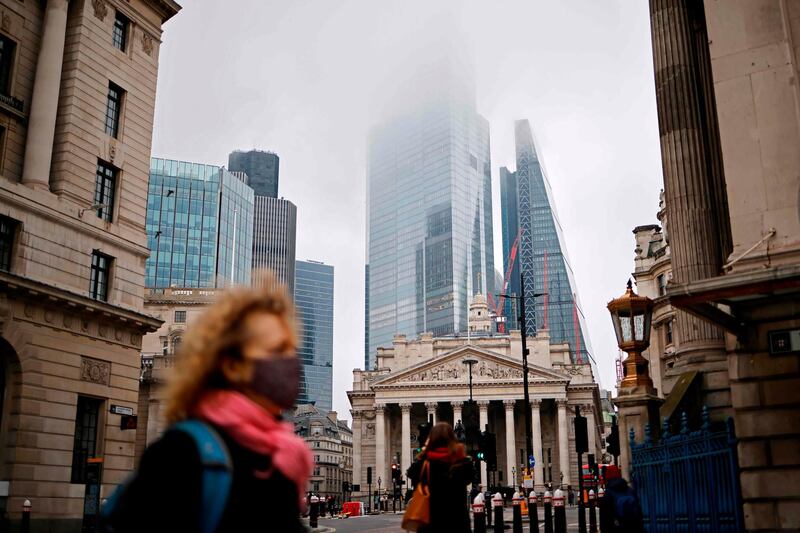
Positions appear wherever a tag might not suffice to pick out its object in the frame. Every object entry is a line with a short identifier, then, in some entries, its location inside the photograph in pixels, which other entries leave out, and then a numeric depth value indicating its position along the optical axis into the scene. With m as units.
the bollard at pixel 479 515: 16.69
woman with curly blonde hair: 2.42
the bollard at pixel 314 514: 31.92
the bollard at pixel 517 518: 18.36
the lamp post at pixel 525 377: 30.18
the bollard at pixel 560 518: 18.38
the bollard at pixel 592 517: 19.64
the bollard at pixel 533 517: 18.48
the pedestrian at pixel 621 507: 8.46
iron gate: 10.25
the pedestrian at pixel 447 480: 7.11
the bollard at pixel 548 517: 18.43
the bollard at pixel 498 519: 17.94
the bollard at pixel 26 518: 20.64
